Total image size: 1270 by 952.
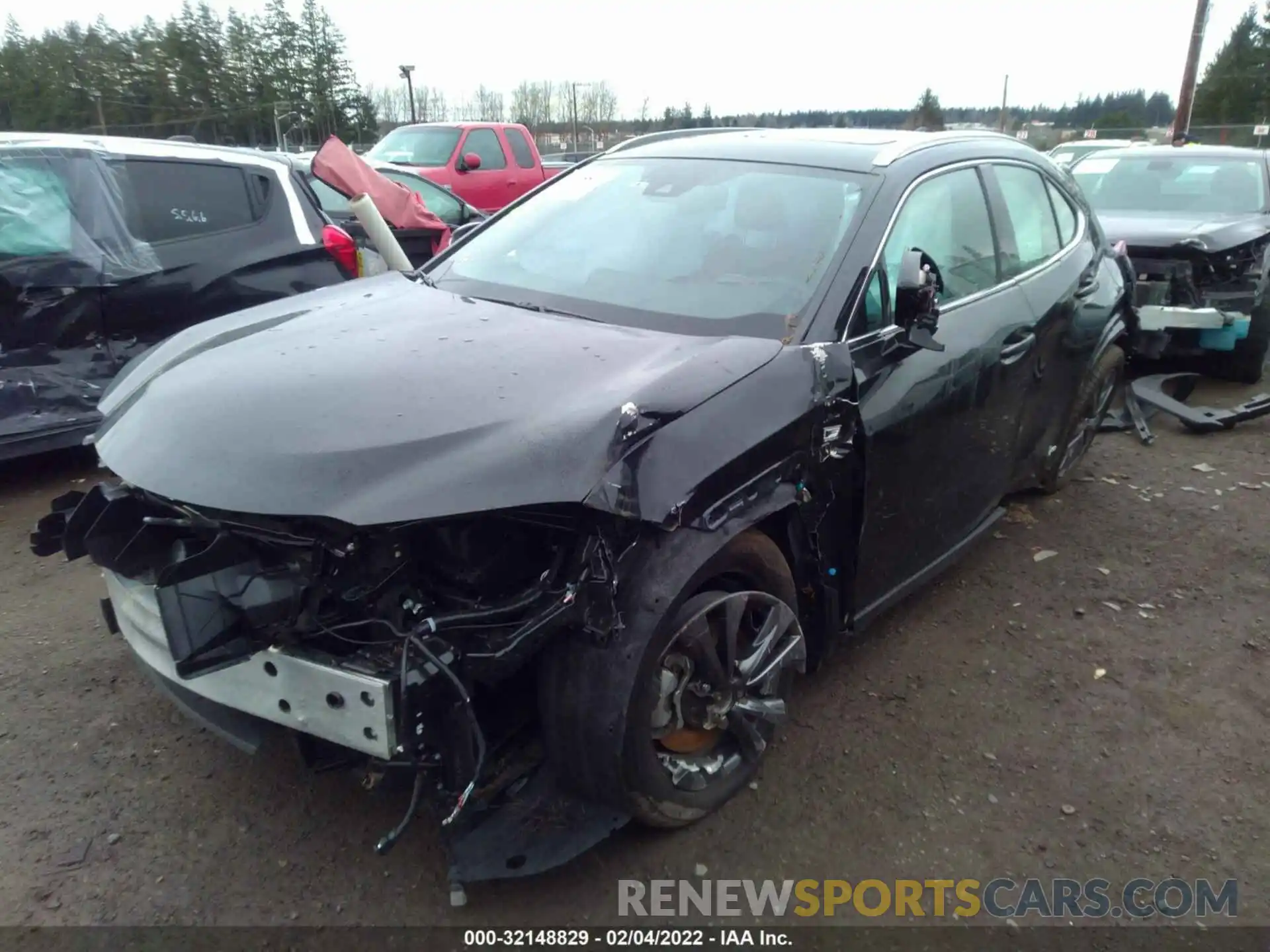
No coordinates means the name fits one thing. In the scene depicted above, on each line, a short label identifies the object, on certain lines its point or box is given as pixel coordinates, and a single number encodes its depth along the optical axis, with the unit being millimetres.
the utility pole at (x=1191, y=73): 20906
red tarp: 4879
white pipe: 4469
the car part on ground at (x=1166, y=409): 5969
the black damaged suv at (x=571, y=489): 2025
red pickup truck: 13000
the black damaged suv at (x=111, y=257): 4516
